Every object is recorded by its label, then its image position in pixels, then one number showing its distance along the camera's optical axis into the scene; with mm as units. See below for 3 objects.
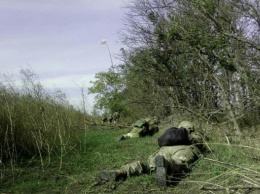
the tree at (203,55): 9711
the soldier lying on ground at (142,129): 13594
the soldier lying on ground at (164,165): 5617
